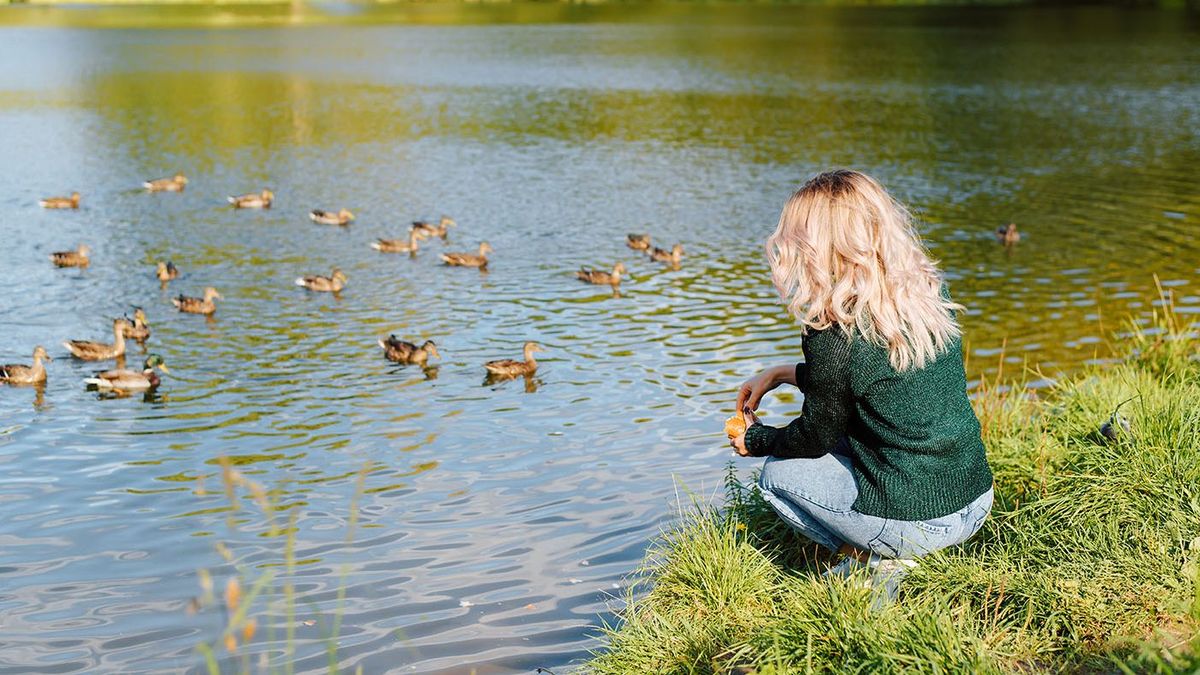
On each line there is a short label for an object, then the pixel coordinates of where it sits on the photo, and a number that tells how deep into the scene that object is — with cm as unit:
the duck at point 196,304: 1495
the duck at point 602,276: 1638
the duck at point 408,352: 1283
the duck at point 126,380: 1205
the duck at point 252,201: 2183
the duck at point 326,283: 1596
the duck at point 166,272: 1642
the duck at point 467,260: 1747
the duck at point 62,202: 2141
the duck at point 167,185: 2323
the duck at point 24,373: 1206
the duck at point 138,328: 1385
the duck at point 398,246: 1856
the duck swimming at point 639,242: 1823
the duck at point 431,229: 1934
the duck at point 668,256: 1756
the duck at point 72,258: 1709
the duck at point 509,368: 1234
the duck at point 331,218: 2055
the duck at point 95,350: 1309
